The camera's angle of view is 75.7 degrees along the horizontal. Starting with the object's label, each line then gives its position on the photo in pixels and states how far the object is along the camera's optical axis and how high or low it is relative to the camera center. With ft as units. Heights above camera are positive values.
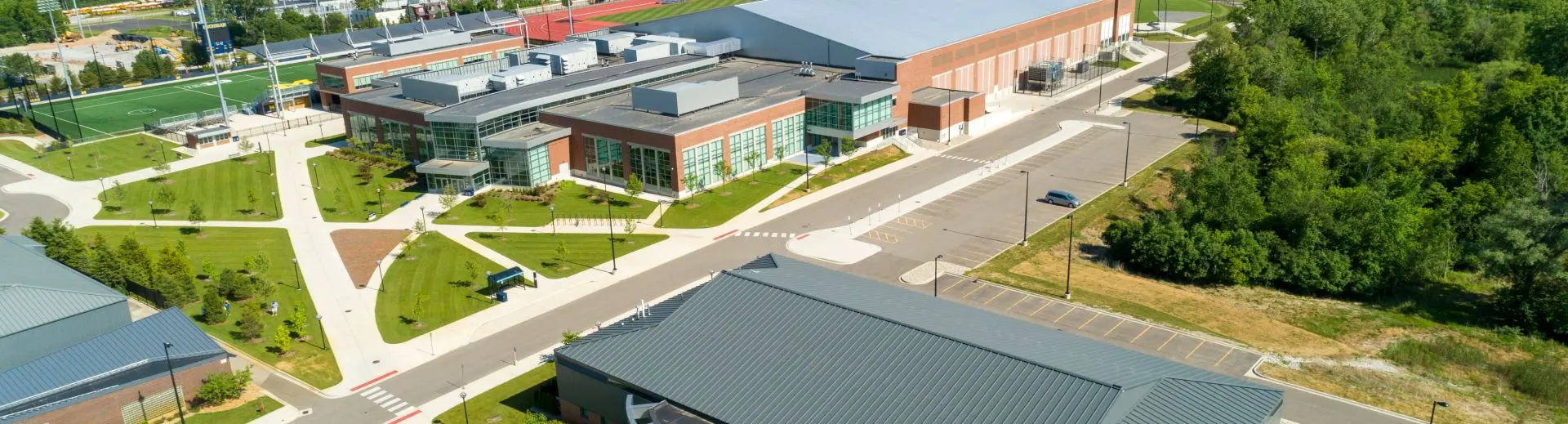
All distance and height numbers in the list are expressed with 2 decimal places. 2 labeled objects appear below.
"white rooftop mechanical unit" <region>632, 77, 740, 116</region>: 247.50 -40.68
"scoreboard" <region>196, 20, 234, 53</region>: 464.24 -42.26
